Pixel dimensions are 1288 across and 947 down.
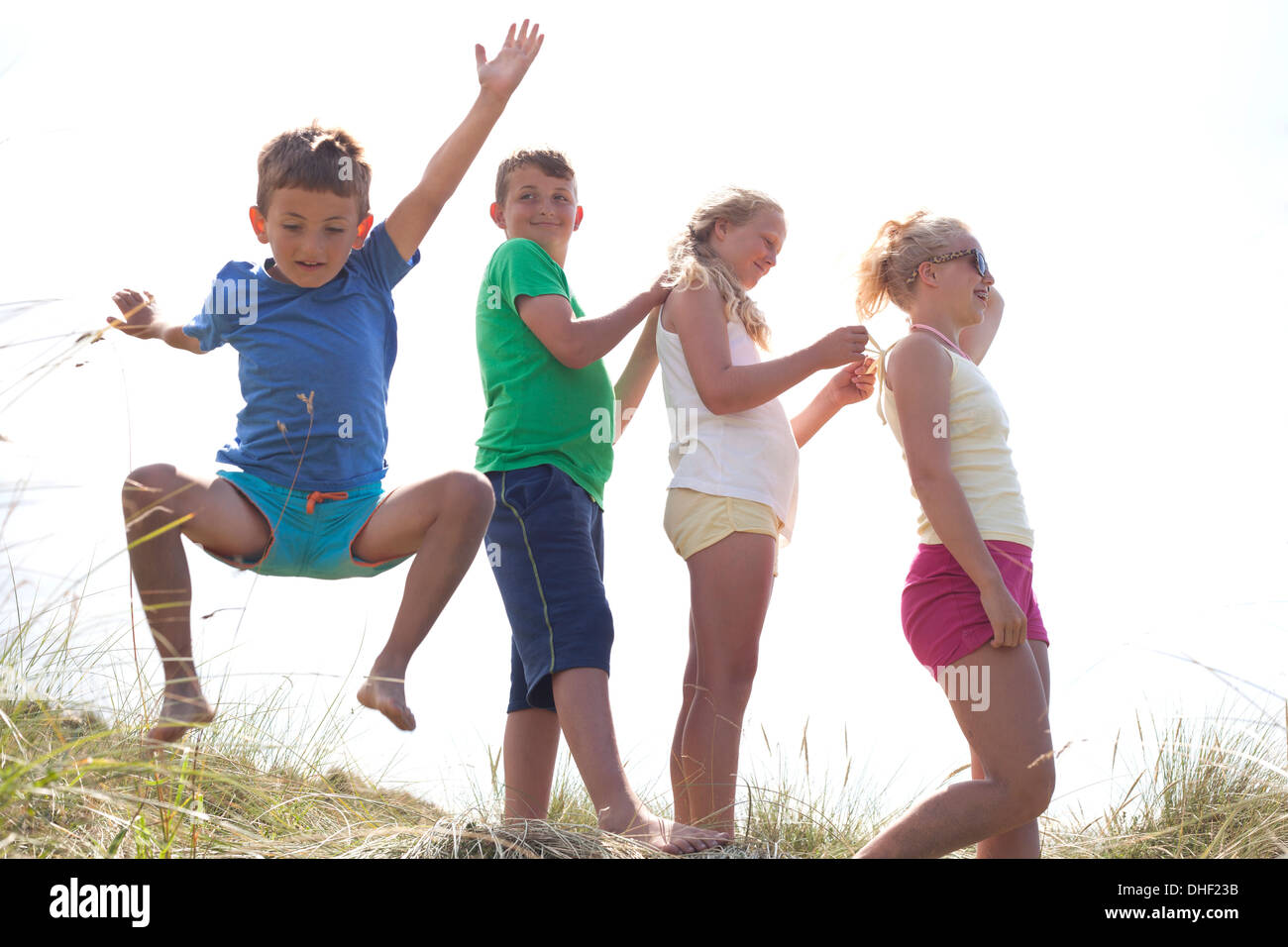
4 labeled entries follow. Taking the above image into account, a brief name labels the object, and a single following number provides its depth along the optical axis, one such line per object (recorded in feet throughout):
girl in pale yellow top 8.74
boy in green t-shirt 9.95
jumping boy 9.36
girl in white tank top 10.29
